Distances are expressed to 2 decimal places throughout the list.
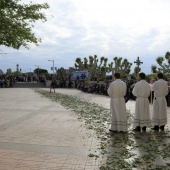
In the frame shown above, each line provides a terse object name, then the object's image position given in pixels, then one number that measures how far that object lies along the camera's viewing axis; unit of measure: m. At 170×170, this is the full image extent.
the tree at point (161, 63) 28.69
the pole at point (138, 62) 17.17
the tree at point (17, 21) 11.53
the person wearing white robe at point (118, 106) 6.12
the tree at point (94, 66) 50.60
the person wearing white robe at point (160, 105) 6.41
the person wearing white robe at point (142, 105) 6.22
